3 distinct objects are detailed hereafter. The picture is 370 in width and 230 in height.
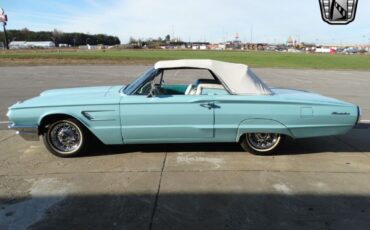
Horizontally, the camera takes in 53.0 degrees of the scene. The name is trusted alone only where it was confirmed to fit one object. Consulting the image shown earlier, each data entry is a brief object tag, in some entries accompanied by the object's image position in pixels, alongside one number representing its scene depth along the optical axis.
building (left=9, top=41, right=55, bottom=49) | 134.06
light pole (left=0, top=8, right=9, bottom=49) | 72.94
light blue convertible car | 5.07
